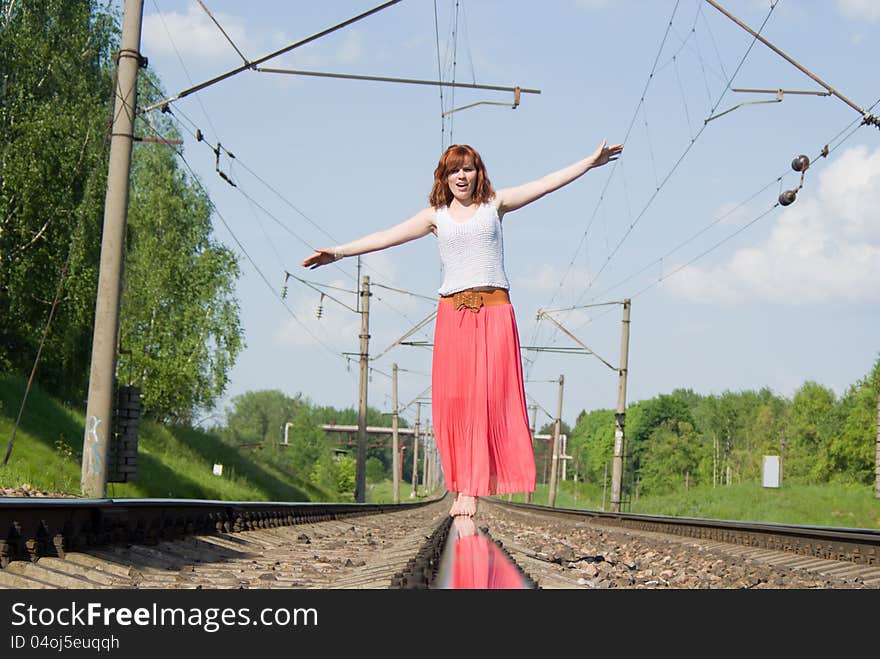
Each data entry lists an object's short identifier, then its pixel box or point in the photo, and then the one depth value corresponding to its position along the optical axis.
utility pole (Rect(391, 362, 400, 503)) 57.15
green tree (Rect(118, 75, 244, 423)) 48.34
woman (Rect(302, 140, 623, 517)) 4.82
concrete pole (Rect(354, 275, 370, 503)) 36.34
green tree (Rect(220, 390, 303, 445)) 188.76
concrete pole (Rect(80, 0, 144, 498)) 11.77
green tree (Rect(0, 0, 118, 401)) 28.34
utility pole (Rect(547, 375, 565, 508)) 56.81
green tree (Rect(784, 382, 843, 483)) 95.81
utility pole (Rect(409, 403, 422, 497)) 84.24
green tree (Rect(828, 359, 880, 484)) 78.69
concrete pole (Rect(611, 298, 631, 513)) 35.09
